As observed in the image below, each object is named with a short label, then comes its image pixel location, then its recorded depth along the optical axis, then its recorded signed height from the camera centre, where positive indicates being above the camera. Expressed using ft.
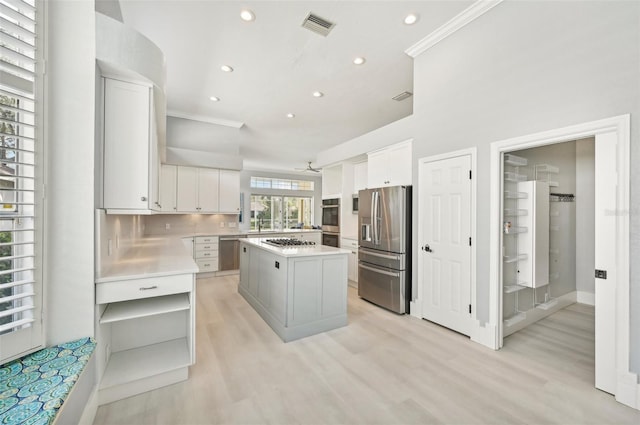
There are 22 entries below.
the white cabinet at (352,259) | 15.83 -2.86
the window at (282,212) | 34.91 -0.01
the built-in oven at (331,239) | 17.69 -1.85
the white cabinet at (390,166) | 11.73 +2.24
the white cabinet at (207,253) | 17.99 -2.83
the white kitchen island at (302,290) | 9.15 -2.90
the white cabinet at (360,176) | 15.83 +2.24
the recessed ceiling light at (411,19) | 8.66 +6.52
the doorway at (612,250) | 5.95 -0.89
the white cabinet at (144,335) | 5.86 -3.45
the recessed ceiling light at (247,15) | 8.43 +6.44
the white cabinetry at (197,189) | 17.67 +1.54
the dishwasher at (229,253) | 18.75 -2.98
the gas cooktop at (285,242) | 11.92 -1.45
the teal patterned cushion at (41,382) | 3.31 -2.54
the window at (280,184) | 35.16 +4.00
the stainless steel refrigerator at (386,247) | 11.39 -1.62
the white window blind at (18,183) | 4.06 +0.47
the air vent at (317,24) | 8.70 +6.43
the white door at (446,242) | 9.30 -1.11
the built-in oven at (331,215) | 17.88 -0.20
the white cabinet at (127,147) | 6.08 +1.55
